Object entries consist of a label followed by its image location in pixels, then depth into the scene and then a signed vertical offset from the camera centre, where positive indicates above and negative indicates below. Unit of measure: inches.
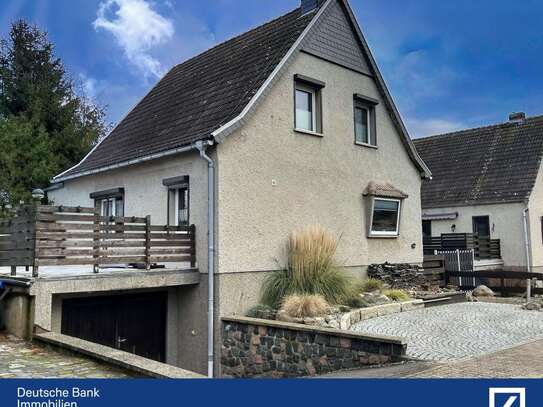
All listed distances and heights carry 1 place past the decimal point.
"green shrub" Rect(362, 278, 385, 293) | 531.6 -39.6
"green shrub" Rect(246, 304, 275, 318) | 443.5 -53.8
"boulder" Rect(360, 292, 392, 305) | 486.3 -48.6
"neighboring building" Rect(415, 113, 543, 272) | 894.4 +109.5
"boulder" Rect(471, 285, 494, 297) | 651.3 -57.7
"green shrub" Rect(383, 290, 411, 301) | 517.0 -48.0
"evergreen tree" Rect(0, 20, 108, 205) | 915.4 +303.3
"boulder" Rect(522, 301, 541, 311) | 523.4 -62.0
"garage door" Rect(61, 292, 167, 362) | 421.4 -62.0
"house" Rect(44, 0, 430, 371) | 453.4 +93.6
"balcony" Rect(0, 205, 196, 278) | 367.2 +8.1
